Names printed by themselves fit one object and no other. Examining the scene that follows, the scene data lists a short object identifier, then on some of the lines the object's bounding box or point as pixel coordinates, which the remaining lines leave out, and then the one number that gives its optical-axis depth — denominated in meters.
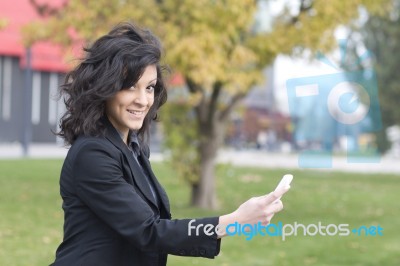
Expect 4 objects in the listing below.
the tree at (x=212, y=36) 9.96
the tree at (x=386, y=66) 30.56
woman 2.03
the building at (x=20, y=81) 38.56
